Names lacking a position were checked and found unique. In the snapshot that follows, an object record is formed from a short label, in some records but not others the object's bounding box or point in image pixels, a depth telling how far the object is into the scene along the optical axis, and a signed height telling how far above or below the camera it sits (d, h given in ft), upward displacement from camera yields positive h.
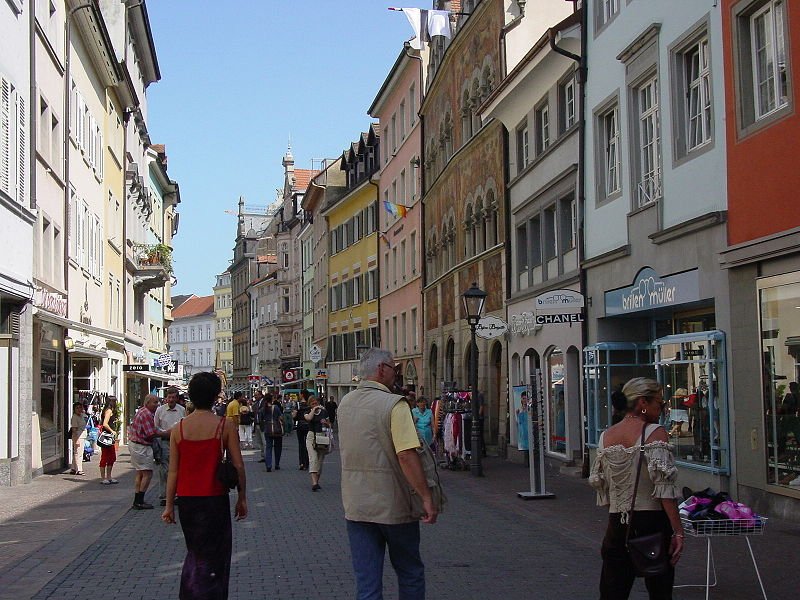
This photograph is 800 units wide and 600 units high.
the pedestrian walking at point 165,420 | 54.44 -2.08
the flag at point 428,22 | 92.43 +29.31
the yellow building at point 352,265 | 181.16 +18.91
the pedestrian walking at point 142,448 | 54.19 -3.43
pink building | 141.69 +21.09
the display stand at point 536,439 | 55.47 -3.56
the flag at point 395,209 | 144.56 +21.42
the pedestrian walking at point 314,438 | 63.82 -3.89
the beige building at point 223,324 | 449.89 +21.61
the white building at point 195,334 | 493.77 +19.71
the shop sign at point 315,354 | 178.19 +3.22
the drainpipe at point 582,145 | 69.05 +13.86
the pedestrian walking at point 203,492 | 24.50 -2.57
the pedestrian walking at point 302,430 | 77.56 -3.96
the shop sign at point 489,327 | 72.38 +2.78
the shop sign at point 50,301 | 71.37 +5.36
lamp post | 72.90 +3.25
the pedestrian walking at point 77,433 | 77.95 -3.77
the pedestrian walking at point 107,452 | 69.41 -4.64
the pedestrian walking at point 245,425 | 113.19 -5.20
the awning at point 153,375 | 139.51 +0.43
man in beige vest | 21.63 -2.38
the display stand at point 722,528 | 26.94 -4.00
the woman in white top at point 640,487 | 22.41 -2.48
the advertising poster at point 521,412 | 76.84 -3.02
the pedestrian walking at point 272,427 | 81.66 -3.87
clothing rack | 79.30 -4.60
